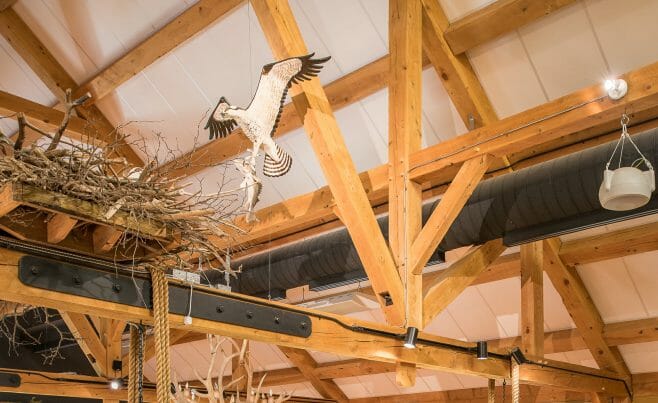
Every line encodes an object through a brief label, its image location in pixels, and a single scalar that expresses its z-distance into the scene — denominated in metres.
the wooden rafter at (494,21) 4.66
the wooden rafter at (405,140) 4.51
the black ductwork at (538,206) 4.20
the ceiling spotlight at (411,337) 4.40
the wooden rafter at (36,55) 6.51
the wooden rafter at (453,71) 5.00
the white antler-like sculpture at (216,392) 4.64
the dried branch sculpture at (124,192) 2.23
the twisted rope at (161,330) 2.48
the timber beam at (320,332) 2.69
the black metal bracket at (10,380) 6.43
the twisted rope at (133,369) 2.61
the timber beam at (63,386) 6.57
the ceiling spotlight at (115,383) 6.77
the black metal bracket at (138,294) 2.70
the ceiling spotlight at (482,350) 5.12
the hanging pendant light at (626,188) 3.47
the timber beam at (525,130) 3.69
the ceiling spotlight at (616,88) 3.68
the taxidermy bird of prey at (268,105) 4.00
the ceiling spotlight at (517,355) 5.49
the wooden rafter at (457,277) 4.76
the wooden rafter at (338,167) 4.41
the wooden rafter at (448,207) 4.29
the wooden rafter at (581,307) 6.10
